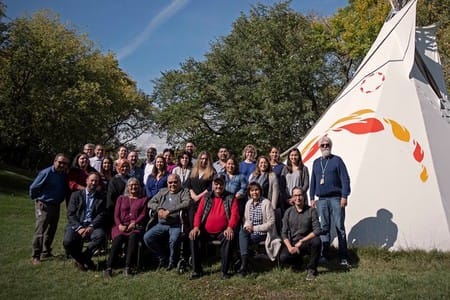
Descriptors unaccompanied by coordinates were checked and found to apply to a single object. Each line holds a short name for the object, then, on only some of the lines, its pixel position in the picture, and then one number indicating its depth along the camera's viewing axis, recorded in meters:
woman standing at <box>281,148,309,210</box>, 6.86
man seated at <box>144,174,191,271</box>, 6.43
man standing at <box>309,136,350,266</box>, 6.38
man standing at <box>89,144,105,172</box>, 8.06
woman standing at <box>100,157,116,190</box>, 7.51
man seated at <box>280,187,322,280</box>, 5.85
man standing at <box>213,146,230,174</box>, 7.52
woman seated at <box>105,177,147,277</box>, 6.26
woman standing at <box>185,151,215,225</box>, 6.75
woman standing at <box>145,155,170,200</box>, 7.13
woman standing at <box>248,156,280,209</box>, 6.59
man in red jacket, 6.18
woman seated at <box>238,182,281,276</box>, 6.14
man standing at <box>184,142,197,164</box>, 7.79
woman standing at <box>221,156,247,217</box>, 6.54
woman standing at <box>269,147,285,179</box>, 7.17
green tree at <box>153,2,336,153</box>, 19.78
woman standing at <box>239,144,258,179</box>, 7.30
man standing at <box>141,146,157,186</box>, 7.96
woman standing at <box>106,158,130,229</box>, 6.82
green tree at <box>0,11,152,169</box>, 21.94
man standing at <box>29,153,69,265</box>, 7.00
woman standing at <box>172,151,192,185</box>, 7.59
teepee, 7.00
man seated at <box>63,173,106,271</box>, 6.41
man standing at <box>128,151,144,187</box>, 7.81
